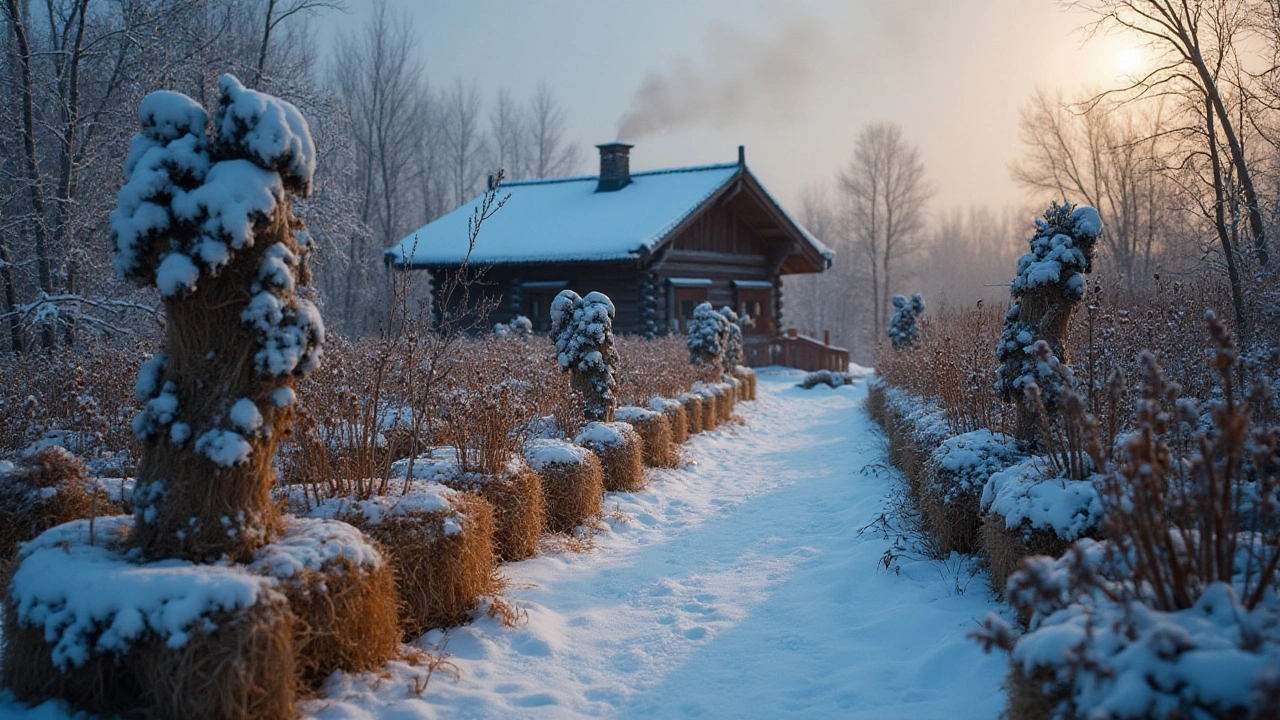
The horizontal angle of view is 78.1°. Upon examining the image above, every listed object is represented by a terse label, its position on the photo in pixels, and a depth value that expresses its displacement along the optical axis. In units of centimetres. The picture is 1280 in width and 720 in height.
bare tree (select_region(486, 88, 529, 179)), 4500
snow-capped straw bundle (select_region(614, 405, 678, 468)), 870
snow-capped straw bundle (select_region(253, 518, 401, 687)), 306
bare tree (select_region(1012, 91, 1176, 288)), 3014
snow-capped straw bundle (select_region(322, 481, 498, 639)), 395
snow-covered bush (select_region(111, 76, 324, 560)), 308
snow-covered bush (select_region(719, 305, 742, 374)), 1656
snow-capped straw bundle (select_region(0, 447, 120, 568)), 436
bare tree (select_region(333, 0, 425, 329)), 3372
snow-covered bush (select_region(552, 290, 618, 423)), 812
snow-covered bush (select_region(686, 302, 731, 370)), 1437
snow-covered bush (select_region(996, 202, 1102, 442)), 522
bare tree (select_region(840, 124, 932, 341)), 4166
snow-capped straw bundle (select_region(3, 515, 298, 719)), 265
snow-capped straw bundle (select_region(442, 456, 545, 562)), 514
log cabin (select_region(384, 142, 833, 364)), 1862
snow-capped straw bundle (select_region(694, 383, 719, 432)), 1191
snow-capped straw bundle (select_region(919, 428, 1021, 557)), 497
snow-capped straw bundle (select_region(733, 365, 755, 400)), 1658
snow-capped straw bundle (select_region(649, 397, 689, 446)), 986
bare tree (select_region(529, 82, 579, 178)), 4459
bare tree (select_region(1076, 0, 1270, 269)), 998
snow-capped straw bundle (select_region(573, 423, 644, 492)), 732
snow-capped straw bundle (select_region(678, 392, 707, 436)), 1118
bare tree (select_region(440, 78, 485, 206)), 4428
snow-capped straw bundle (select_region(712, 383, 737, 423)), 1286
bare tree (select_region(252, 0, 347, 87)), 1742
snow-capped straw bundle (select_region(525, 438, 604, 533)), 606
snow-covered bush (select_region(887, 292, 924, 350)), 1942
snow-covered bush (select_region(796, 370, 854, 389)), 2041
